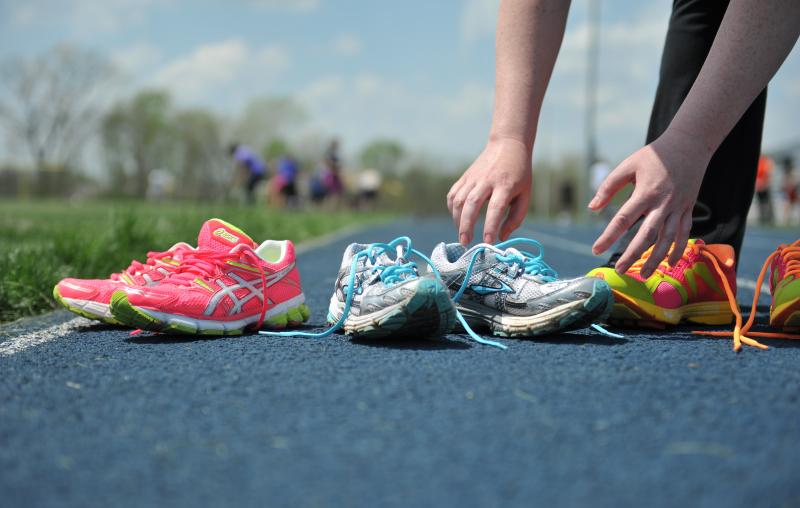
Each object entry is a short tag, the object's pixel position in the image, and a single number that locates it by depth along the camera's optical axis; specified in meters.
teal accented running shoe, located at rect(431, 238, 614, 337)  1.97
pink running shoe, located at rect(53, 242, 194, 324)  2.24
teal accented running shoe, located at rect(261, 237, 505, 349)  1.89
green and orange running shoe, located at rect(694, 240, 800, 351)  2.01
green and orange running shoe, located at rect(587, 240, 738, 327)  2.25
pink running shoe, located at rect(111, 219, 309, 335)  2.12
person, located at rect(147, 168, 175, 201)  45.41
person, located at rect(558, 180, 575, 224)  35.03
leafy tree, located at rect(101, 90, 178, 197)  50.06
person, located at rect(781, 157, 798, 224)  21.97
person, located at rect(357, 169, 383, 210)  28.03
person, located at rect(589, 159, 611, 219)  20.59
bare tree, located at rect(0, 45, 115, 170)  44.88
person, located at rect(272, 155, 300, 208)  19.00
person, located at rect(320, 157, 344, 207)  19.58
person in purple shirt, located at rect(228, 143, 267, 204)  16.08
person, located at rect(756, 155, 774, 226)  18.75
